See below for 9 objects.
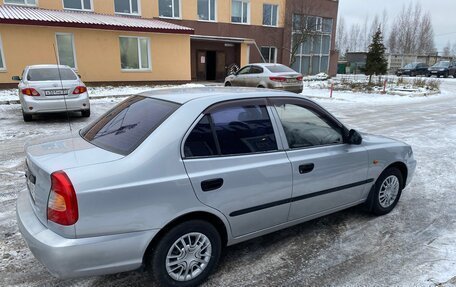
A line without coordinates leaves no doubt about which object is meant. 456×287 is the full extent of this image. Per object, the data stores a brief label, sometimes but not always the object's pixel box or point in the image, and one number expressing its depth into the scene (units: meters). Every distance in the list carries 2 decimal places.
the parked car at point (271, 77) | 14.90
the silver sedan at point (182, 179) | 2.39
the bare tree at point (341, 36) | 101.62
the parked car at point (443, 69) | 36.65
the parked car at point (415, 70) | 38.41
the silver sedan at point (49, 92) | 9.26
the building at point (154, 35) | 16.77
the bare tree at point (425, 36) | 71.69
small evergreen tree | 20.25
